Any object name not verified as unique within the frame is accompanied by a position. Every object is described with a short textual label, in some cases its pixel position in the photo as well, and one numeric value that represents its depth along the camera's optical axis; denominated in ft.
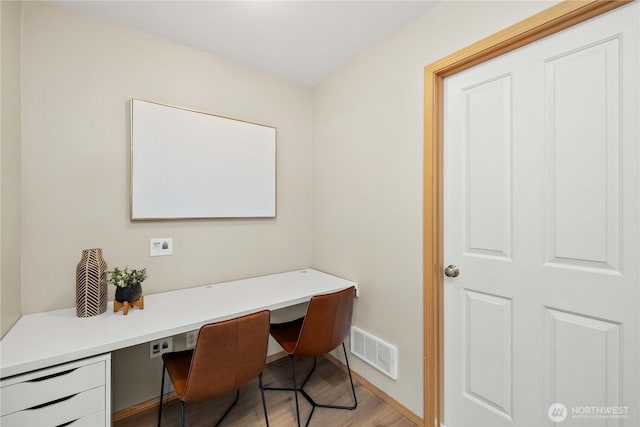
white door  3.30
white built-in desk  3.38
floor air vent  5.72
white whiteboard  5.61
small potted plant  4.71
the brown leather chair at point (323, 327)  4.96
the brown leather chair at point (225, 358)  3.85
